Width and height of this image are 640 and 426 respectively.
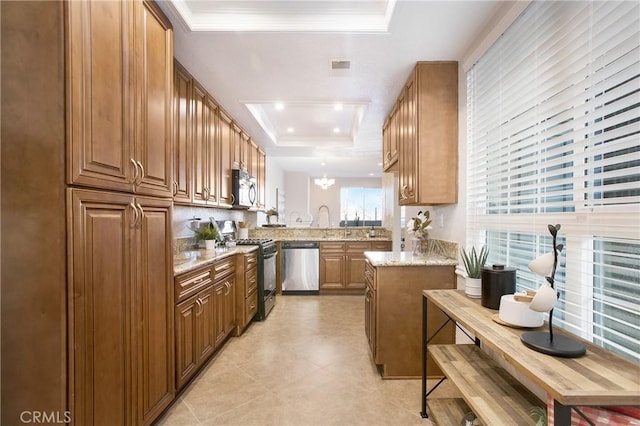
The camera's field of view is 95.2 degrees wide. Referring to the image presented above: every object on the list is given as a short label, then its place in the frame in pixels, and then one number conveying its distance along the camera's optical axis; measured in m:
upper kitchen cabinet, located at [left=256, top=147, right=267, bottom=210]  4.82
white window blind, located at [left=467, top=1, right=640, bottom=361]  1.03
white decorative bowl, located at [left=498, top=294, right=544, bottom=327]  1.18
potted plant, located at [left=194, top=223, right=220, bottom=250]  3.13
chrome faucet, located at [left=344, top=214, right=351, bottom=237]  5.22
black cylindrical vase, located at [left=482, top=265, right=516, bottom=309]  1.44
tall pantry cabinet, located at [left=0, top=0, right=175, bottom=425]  1.06
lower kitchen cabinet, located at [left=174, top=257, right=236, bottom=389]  1.98
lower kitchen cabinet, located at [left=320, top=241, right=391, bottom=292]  4.82
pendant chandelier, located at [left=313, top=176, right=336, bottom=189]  7.80
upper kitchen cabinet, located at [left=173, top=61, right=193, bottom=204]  2.27
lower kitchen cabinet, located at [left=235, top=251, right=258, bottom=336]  3.09
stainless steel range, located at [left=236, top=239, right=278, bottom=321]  3.60
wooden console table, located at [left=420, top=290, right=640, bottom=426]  0.76
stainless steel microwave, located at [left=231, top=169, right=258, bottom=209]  3.52
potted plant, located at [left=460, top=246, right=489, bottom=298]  1.67
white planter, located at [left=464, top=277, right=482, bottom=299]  1.67
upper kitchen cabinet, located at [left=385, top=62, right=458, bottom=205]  2.29
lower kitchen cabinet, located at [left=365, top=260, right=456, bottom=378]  2.26
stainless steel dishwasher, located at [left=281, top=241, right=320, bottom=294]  4.85
